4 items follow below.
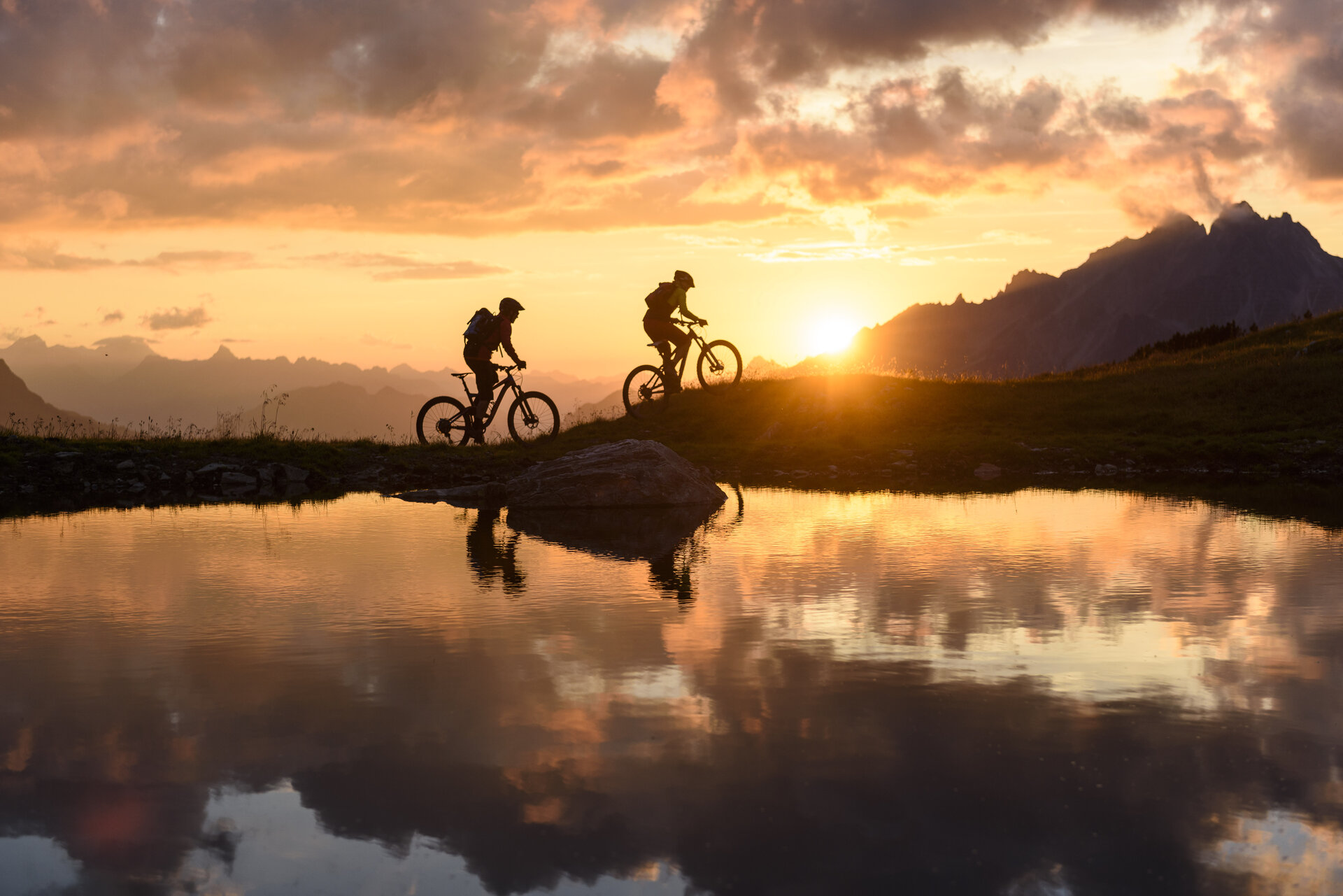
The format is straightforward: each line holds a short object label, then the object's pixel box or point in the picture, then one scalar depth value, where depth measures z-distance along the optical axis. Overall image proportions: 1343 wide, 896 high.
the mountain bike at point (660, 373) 25.41
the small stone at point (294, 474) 21.52
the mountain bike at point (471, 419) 23.53
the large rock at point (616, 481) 16.97
